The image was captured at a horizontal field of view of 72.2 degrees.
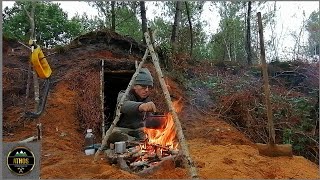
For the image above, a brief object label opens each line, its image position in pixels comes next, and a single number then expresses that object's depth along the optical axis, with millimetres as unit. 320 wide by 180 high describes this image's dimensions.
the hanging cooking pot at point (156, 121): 3043
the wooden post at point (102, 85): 4332
